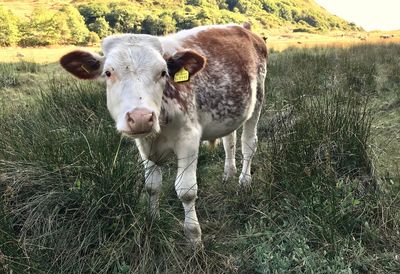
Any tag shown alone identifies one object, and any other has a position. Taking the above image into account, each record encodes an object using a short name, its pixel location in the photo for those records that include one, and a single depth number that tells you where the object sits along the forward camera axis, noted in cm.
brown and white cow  311
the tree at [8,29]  4119
